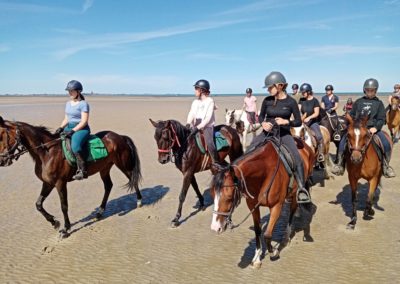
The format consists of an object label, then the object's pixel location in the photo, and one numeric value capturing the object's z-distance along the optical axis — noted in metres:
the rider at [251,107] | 16.33
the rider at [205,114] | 7.79
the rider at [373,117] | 6.98
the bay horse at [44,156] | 6.25
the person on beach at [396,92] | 16.88
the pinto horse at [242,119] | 16.30
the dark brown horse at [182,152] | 6.95
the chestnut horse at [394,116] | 16.59
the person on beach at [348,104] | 17.99
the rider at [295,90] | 12.73
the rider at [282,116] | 5.62
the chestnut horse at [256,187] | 4.14
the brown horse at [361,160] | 6.26
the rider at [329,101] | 12.40
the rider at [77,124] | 6.90
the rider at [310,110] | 10.04
